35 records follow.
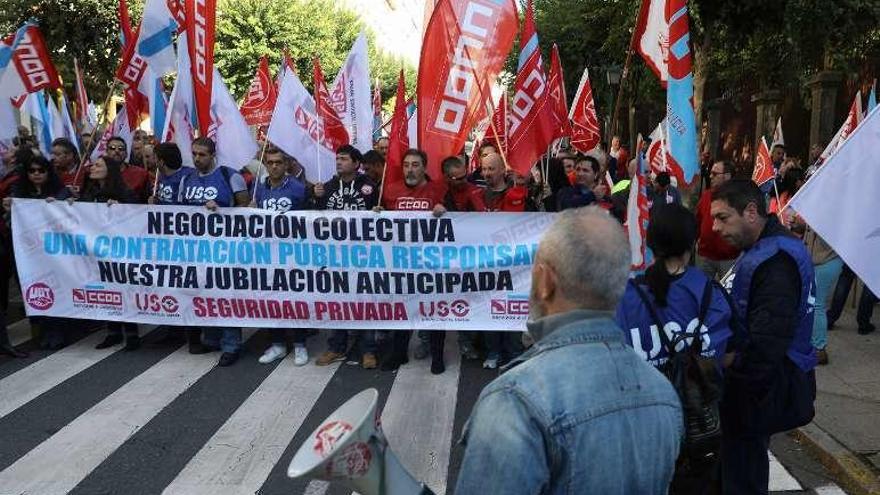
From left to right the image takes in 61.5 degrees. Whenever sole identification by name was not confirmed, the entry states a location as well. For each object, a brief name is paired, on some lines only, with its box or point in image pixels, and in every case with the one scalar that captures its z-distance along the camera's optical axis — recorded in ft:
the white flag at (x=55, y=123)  40.32
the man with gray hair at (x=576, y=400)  4.80
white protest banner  21.40
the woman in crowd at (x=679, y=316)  9.07
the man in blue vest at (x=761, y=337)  9.92
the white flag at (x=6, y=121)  30.96
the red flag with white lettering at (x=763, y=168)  30.46
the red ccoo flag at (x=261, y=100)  39.16
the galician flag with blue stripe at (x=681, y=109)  18.86
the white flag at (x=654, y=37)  21.77
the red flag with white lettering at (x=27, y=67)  29.71
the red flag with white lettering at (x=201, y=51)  23.57
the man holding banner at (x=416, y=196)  21.61
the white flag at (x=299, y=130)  25.63
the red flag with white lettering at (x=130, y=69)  27.94
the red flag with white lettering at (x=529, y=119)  22.80
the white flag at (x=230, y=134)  25.79
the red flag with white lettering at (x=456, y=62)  20.88
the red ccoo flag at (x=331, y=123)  29.48
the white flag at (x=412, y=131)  34.83
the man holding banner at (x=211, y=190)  22.25
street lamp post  71.82
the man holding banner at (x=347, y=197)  22.33
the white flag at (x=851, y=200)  11.51
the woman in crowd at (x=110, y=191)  23.15
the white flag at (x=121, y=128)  35.73
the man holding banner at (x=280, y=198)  22.44
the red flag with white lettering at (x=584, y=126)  39.29
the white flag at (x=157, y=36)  25.25
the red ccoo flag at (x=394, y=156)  21.86
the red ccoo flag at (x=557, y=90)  28.84
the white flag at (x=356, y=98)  28.27
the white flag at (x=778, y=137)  39.72
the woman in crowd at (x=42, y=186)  23.49
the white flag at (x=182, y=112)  24.30
